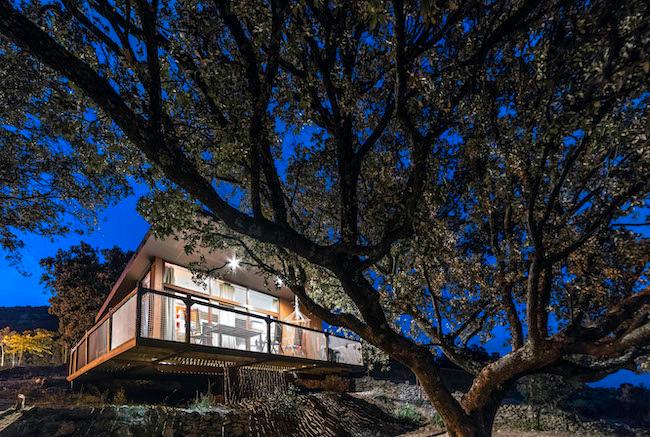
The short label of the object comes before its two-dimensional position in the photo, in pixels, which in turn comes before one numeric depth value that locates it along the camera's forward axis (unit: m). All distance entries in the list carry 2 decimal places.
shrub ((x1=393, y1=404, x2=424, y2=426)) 14.32
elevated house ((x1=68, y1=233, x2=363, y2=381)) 10.33
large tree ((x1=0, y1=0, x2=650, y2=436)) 4.97
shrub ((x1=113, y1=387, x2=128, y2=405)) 11.29
